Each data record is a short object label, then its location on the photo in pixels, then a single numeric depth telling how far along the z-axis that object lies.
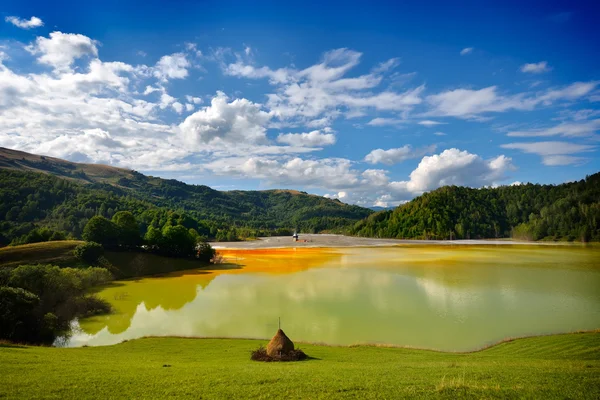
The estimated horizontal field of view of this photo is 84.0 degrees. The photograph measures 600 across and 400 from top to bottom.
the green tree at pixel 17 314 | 23.27
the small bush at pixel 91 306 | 33.13
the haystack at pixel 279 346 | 19.30
